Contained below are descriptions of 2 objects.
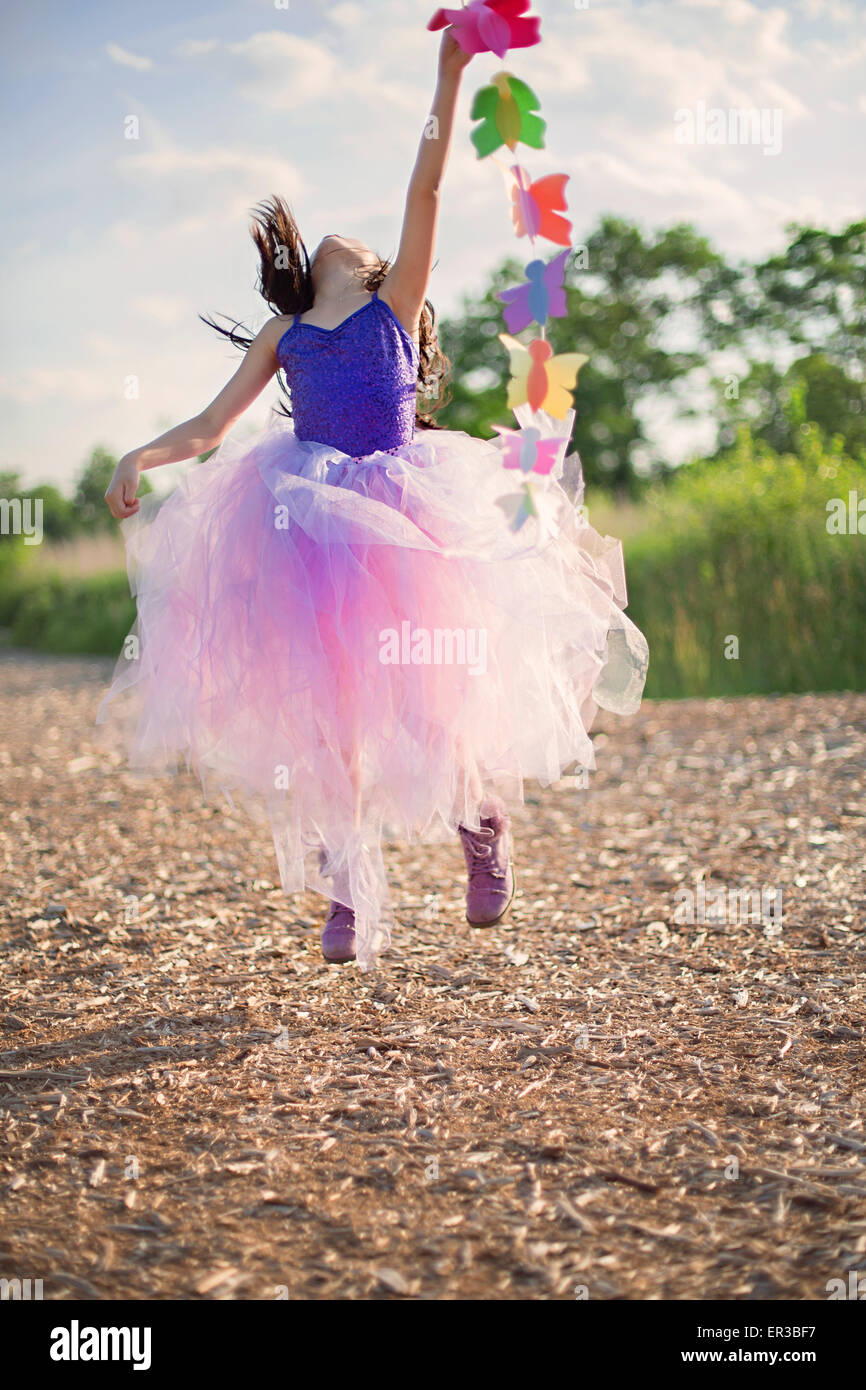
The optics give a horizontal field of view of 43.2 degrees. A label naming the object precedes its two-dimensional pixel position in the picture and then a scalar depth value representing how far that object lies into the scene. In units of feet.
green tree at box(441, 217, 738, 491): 83.97
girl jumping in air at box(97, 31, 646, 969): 7.32
